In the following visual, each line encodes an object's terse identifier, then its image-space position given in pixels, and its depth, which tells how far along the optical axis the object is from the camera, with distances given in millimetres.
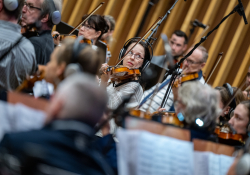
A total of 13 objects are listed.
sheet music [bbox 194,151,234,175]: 8244
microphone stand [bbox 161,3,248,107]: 9086
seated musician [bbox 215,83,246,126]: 9179
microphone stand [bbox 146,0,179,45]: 9368
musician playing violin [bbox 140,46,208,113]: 9401
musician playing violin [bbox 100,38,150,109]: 9002
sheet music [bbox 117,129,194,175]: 7166
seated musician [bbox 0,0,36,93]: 8484
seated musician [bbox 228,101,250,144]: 8735
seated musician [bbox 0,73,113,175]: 5532
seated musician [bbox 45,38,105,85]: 6819
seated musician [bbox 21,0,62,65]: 8746
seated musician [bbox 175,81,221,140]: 8381
